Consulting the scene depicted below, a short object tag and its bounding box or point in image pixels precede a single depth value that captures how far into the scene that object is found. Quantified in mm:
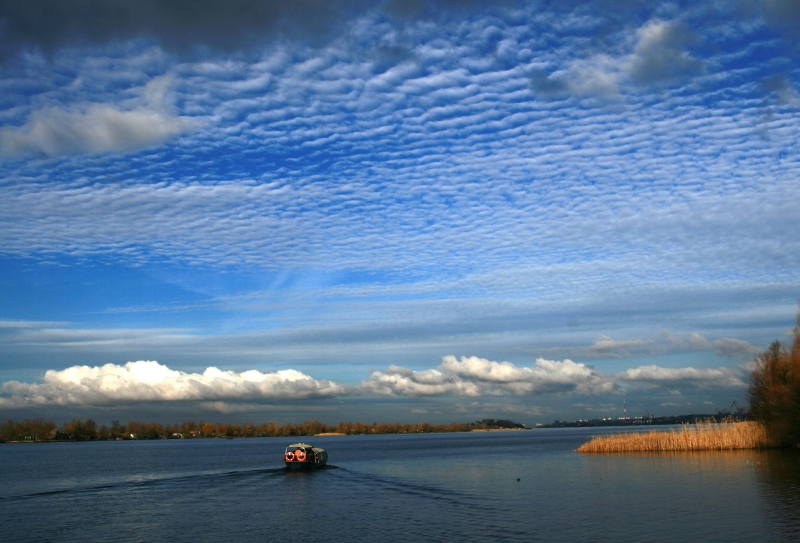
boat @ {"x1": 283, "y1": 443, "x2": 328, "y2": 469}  66500
